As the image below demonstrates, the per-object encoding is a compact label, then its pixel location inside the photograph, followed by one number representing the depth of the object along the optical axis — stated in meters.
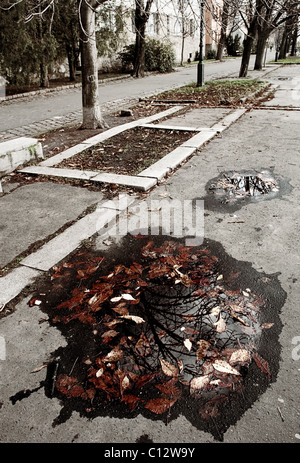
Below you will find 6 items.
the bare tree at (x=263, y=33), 15.54
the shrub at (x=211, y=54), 37.18
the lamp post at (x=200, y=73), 13.07
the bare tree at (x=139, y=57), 18.80
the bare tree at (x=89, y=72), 6.87
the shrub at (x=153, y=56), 21.67
